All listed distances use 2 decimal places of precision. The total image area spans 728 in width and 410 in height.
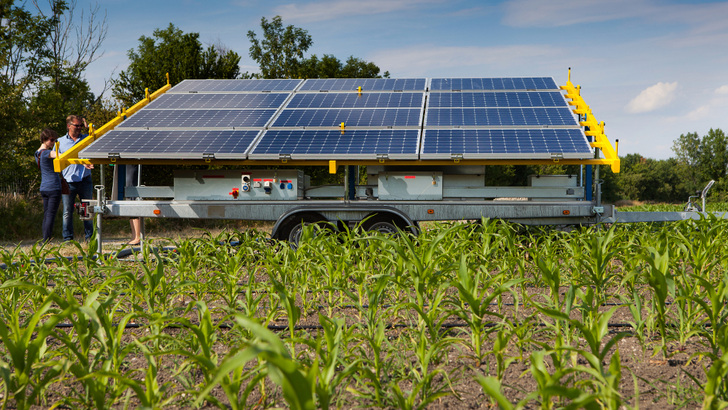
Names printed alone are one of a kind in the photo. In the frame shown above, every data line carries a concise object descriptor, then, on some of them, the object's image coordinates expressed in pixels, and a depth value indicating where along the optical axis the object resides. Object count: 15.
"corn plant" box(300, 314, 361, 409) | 1.87
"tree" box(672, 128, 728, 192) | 85.96
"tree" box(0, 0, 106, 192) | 15.11
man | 9.42
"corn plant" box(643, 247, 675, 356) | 3.13
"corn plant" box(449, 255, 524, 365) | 3.05
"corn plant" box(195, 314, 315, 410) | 1.49
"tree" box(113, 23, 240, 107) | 19.44
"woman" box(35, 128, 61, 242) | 9.28
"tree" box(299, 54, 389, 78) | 29.90
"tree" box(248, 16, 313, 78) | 39.56
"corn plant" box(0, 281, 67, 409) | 2.27
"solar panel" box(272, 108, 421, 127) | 8.39
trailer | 7.32
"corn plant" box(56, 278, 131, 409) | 2.31
